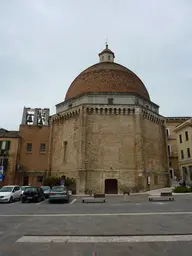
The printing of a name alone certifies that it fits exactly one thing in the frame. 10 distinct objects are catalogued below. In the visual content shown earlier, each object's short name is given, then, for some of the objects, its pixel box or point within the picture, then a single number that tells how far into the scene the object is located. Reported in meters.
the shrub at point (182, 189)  23.49
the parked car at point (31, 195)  17.27
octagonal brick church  25.08
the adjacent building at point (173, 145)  39.62
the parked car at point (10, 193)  17.03
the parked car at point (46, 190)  21.06
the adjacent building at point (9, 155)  29.88
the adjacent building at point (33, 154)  30.91
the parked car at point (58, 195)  16.75
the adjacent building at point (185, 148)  30.94
